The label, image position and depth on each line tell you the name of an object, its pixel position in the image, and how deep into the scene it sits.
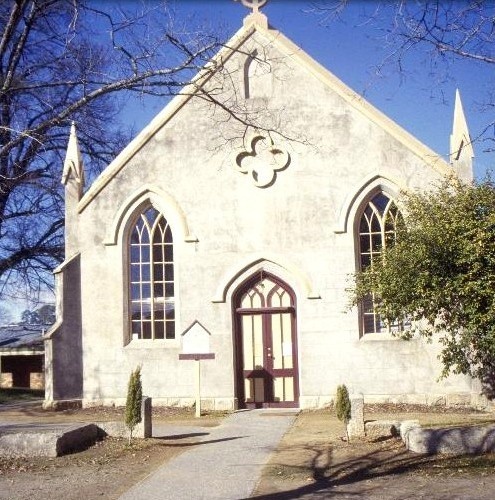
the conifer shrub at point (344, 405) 12.09
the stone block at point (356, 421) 12.24
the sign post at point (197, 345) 16.20
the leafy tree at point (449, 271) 12.39
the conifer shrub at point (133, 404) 12.16
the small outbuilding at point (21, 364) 31.48
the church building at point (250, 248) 17.16
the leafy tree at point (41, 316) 70.03
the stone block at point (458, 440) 10.41
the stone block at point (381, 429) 12.33
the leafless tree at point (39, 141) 8.30
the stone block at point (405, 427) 11.34
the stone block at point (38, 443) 11.05
